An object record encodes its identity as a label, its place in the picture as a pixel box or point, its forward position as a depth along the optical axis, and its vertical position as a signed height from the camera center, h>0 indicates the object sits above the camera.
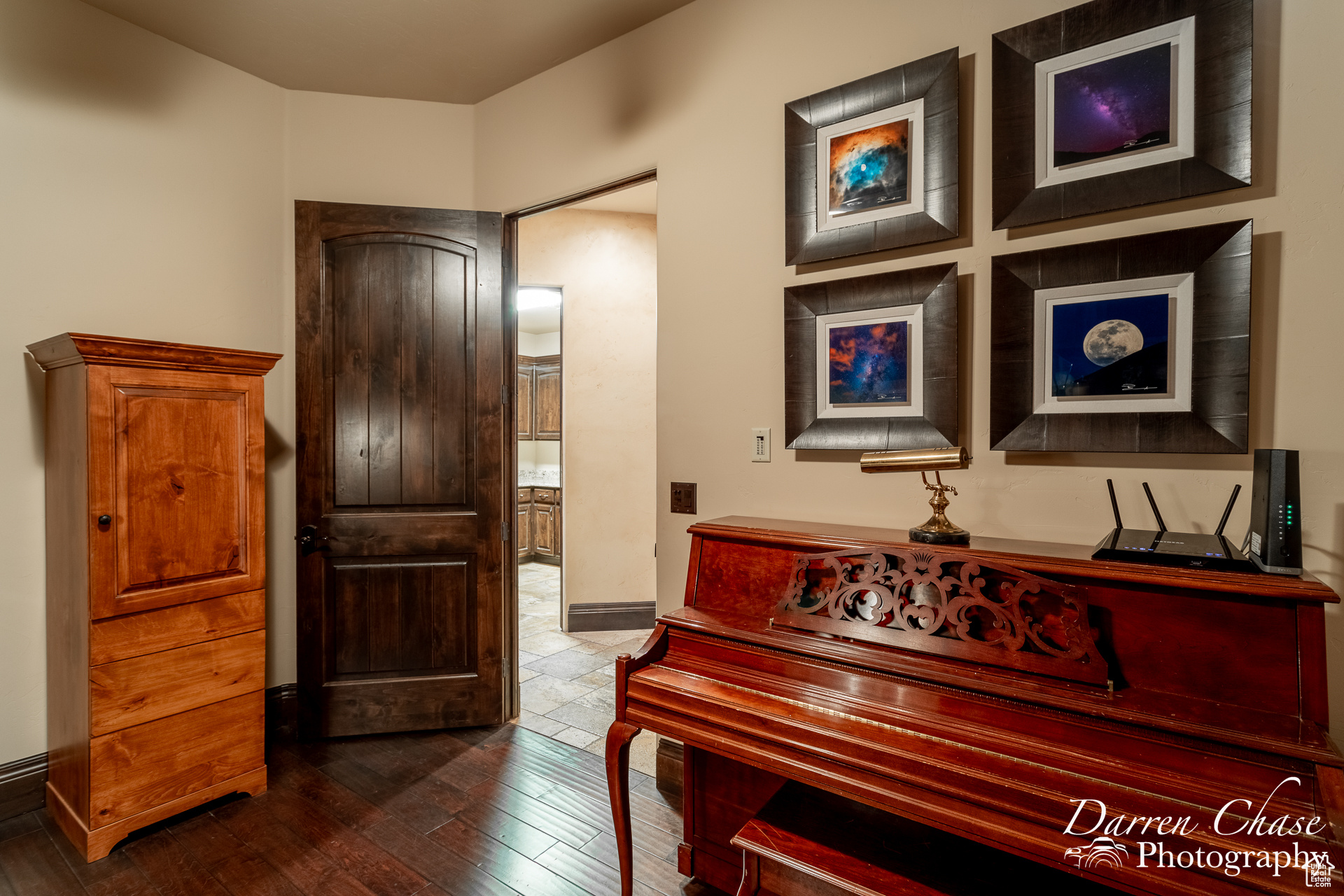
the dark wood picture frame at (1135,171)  1.46 +0.80
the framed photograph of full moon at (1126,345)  1.48 +0.23
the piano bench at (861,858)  1.32 -0.91
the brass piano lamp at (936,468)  1.61 -0.08
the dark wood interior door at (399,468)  2.82 -0.13
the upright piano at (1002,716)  1.03 -0.56
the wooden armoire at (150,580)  2.05 -0.49
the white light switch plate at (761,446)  2.23 -0.03
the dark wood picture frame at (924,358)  1.85 +0.24
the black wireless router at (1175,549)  1.28 -0.23
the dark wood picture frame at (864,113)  1.84 +0.86
